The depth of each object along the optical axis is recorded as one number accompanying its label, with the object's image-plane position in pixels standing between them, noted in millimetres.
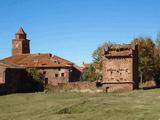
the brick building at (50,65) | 83250
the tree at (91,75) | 82250
